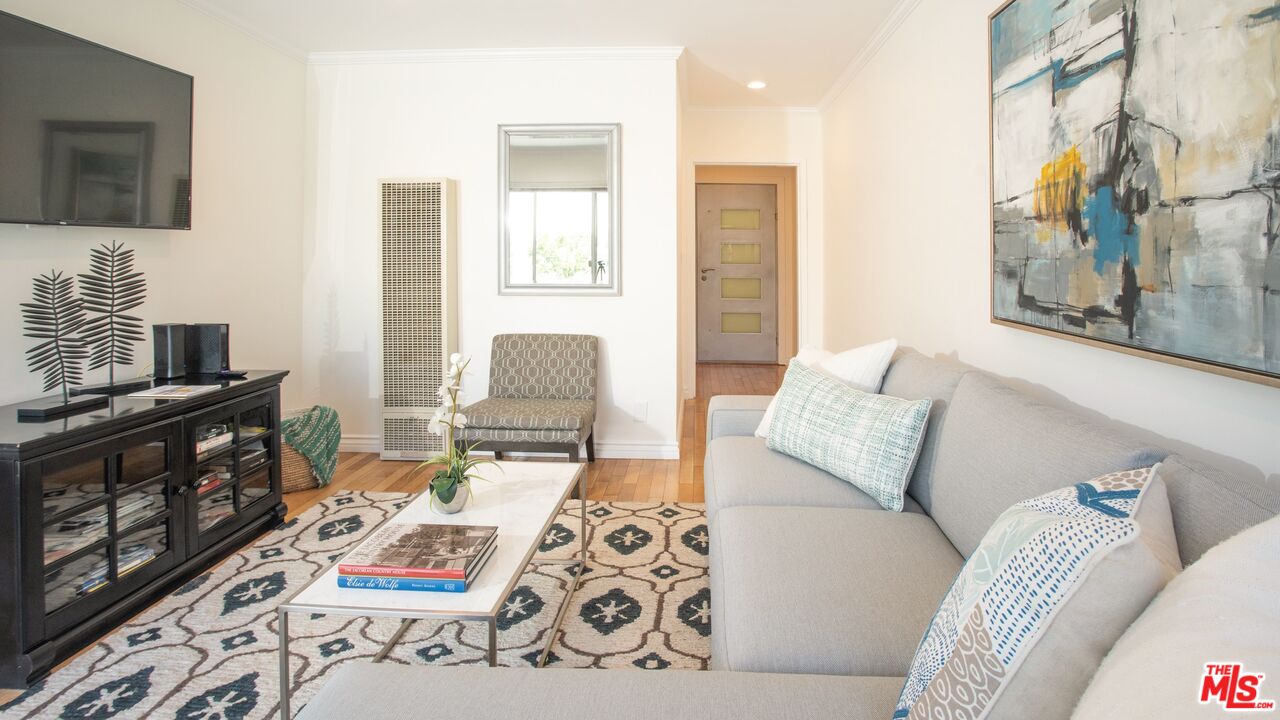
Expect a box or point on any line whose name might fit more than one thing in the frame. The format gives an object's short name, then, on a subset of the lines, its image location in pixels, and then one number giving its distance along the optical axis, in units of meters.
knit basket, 3.49
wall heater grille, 4.16
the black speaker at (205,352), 2.98
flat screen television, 2.29
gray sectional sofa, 1.06
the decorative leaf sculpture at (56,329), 2.26
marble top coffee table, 1.49
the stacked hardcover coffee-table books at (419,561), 1.58
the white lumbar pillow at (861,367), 2.52
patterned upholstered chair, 3.91
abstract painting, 1.26
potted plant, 2.05
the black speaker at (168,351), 2.85
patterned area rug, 1.81
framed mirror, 4.22
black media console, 1.85
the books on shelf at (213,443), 2.56
